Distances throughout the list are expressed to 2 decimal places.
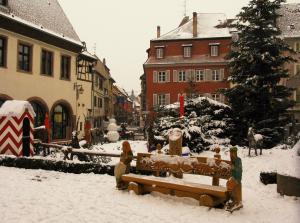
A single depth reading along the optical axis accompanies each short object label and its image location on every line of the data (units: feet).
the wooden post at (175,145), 37.52
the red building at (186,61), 142.51
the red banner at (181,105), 53.26
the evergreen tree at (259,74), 63.72
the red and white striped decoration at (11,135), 43.98
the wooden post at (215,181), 26.82
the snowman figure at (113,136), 85.97
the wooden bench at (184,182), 23.76
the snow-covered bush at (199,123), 54.80
